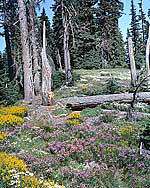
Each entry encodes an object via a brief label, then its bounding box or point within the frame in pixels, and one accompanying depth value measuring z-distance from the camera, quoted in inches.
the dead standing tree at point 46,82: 614.2
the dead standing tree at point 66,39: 1047.6
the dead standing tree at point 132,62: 887.1
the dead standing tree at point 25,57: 712.4
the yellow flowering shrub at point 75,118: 416.2
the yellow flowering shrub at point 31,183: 168.5
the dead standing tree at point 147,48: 908.6
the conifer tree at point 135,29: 2410.6
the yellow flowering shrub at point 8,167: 180.4
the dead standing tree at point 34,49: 839.1
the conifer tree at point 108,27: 1660.9
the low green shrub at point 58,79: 1015.1
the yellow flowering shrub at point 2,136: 330.3
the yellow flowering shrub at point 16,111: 478.3
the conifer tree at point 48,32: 1807.3
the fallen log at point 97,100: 572.4
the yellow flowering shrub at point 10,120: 404.4
